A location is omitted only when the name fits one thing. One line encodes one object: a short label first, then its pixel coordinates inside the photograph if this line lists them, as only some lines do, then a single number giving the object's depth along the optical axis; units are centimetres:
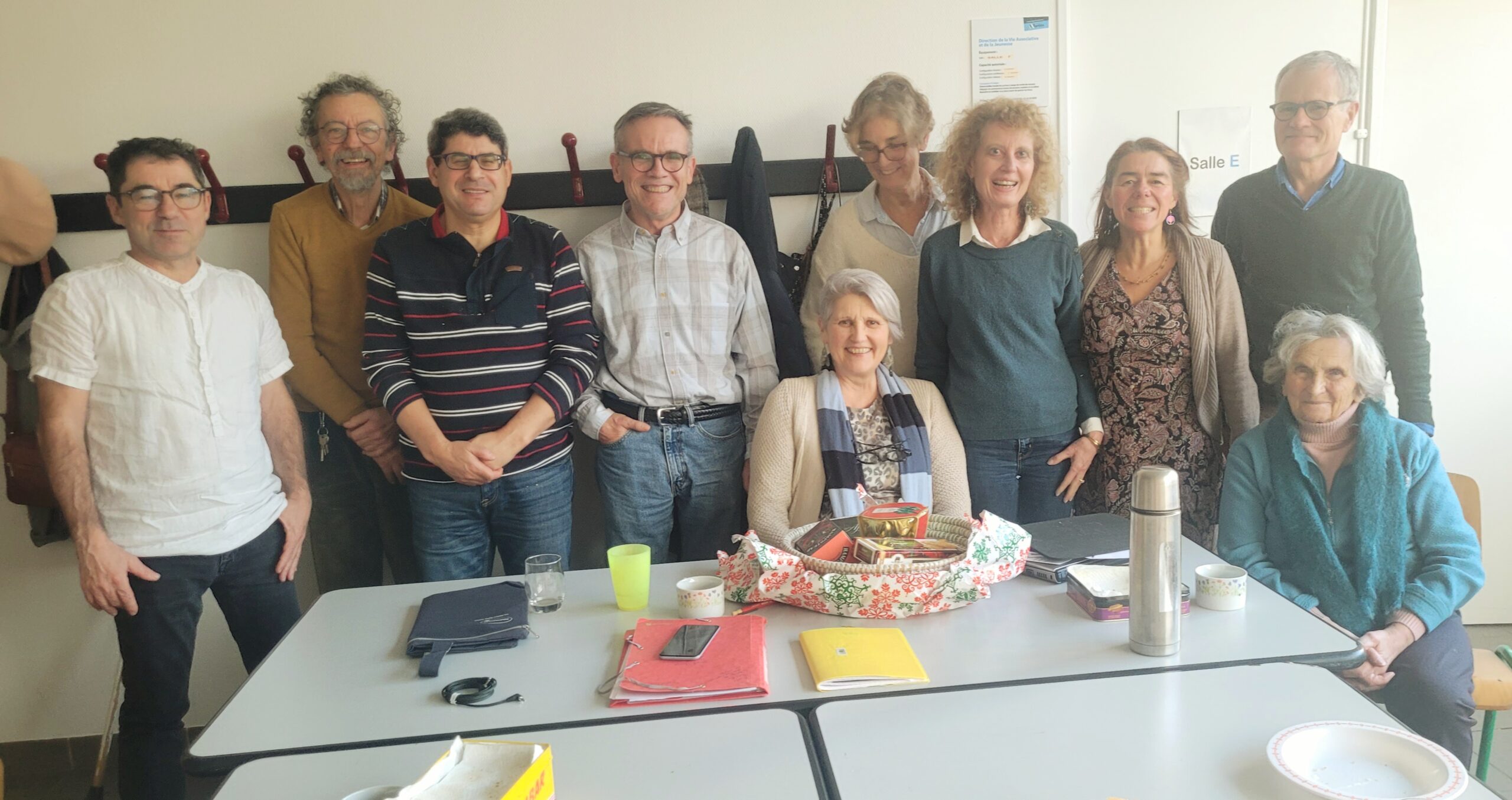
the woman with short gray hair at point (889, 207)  255
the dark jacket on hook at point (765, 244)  265
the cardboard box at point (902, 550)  165
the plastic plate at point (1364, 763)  108
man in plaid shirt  245
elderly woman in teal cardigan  195
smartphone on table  146
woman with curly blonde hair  239
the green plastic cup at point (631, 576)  169
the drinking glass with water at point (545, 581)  172
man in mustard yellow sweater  249
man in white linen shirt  199
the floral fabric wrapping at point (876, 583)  158
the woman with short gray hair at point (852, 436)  218
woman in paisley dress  237
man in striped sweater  227
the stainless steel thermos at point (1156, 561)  139
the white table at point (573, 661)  133
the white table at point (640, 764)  115
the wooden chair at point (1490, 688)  202
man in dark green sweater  237
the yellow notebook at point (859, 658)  137
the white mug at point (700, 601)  163
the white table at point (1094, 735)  112
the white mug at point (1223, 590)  160
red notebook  136
